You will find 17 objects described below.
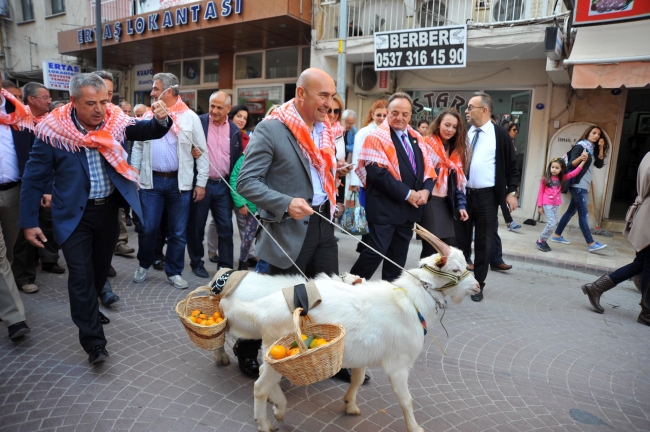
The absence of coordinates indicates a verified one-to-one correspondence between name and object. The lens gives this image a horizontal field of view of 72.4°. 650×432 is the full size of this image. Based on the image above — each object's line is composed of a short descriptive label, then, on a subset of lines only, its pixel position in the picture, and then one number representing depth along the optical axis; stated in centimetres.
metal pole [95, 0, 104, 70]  1155
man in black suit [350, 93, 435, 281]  416
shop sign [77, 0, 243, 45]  1145
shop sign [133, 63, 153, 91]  1727
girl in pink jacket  828
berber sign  916
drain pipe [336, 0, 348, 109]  913
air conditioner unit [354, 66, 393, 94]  1183
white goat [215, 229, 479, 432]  262
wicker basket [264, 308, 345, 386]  219
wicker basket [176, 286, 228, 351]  280
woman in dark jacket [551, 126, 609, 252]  826
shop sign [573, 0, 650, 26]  771
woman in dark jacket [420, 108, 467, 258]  494
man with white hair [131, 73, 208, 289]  511
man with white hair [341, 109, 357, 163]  867
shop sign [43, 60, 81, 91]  1266
